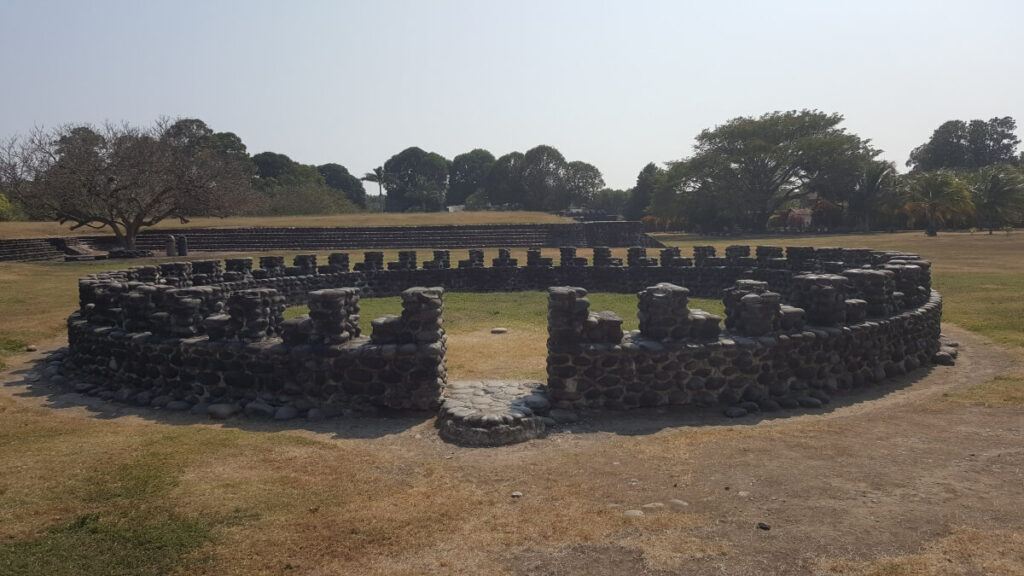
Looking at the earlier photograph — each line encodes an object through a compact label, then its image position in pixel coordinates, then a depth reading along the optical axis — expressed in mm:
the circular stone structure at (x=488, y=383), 9242
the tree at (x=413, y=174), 114812
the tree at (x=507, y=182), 95500
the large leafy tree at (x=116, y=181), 35281
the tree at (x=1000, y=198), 52938
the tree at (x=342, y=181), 107312
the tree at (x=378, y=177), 112938
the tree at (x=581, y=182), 96312
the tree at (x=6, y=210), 55075
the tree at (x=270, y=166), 91312
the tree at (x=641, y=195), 86875
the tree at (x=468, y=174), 112062
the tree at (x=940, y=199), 51719
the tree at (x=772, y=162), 61875
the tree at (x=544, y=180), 94875
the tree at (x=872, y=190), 59844
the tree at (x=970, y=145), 97062
